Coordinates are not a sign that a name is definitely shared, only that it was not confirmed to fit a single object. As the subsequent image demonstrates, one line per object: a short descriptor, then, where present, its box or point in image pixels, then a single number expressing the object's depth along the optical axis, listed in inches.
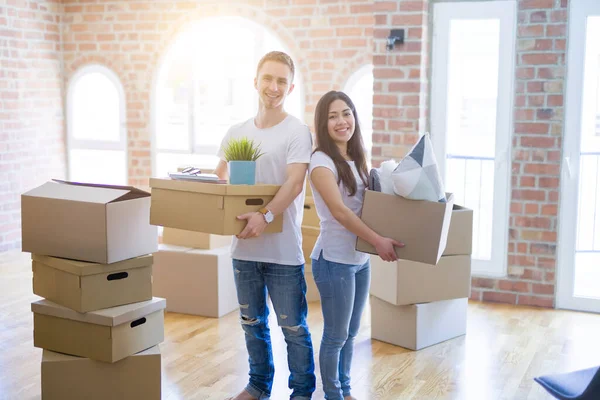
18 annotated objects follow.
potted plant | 114.2
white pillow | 113.0
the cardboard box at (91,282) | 119.0
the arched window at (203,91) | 253.0
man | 115.7
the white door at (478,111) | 187.5
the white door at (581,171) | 180.9
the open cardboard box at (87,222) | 117.4
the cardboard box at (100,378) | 122.2
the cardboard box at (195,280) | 180.9
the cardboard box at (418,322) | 158.6
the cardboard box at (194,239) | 185.5
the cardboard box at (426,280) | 156.9
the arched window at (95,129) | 269.3
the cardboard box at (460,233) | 155.7
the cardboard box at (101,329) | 119.4
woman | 114.6
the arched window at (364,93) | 230.7
